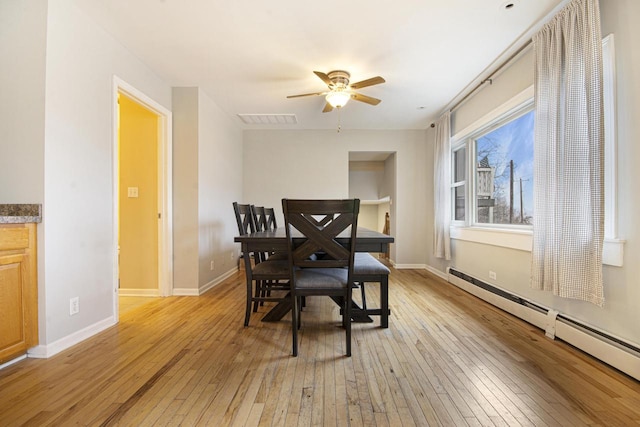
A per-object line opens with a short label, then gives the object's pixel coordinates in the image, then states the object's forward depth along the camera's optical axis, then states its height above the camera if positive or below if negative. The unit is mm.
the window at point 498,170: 2764 +473
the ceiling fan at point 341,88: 2912 +1274
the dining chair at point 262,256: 2869 -433
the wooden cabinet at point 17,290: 1694 -453
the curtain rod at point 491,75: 2588 +1440
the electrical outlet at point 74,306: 2059 -643
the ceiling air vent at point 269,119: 4531 +1492
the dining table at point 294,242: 2098 -213
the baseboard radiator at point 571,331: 1662 -812
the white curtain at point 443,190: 4172 +333
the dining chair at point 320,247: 1832 -216
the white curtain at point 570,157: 1799 +369
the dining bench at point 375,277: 2238 -496
